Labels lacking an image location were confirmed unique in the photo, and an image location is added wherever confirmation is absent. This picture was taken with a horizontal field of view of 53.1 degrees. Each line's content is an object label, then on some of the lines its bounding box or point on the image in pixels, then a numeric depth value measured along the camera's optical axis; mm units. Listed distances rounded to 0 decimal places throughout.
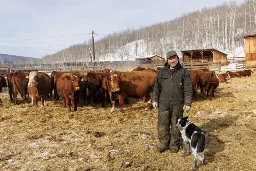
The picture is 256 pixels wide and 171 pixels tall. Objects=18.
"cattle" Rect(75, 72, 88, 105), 11370
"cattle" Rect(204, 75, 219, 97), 12203
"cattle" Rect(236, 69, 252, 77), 23109
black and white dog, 4984
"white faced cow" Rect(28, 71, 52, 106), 11383
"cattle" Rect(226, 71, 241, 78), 22753
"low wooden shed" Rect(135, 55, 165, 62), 62500
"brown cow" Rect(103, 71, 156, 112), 10422
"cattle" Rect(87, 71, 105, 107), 11651
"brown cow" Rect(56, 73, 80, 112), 10312
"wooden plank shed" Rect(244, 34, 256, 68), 32094
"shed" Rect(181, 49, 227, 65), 45062
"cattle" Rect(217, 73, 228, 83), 19500
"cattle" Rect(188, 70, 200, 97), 11998
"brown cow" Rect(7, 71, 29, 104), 12258
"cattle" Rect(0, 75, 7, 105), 15482
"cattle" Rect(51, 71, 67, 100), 13414
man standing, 5684
